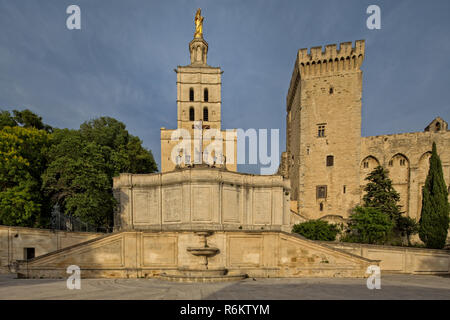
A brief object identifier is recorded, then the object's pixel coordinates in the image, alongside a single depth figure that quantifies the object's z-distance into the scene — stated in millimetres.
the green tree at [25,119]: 29850
